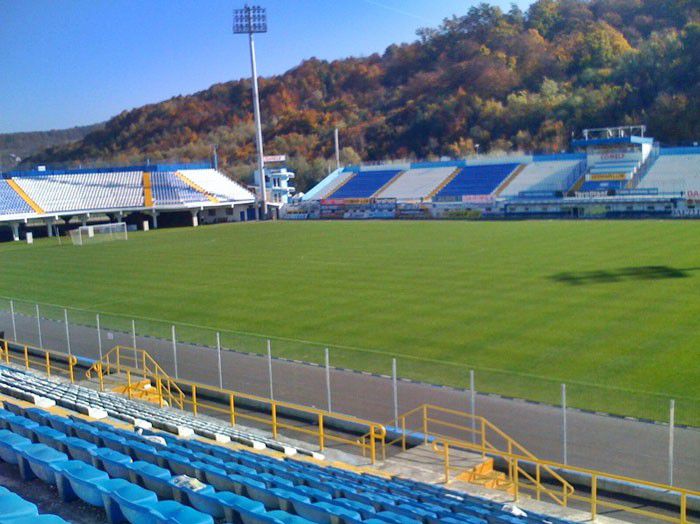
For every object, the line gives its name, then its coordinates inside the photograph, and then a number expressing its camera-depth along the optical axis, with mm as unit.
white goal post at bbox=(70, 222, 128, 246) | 55634
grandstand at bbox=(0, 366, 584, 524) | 5957
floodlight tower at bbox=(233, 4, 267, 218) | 74188
